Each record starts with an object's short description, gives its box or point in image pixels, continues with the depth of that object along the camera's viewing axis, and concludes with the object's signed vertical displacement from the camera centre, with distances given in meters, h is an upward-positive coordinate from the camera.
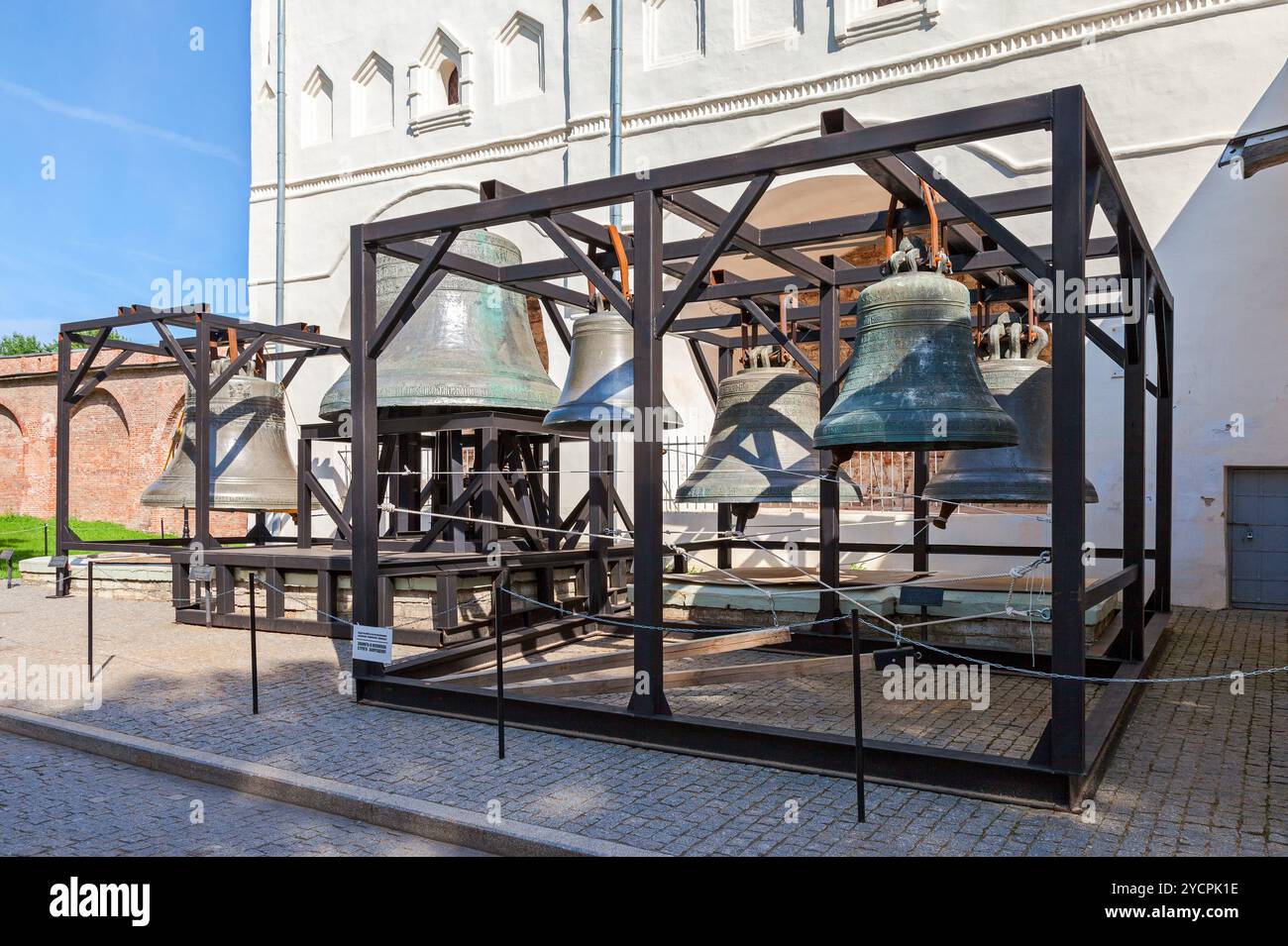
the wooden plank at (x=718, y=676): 6.01 -1.16
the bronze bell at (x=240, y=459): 10.57 +0.32
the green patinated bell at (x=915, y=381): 4.75 +0.51
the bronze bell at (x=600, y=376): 7.26 +0.85
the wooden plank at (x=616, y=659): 6.37 -1.14
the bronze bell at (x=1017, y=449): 6.34 +0.25
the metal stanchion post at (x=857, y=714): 4.18 -0.99
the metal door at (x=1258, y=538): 10.99 -0.62
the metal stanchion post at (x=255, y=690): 6.23 -1.25
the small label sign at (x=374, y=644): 6.09 -0.95
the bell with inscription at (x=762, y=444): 7.38 +0.31
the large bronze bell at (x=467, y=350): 7.45 +1.08
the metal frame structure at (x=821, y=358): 4.37 +0.76
